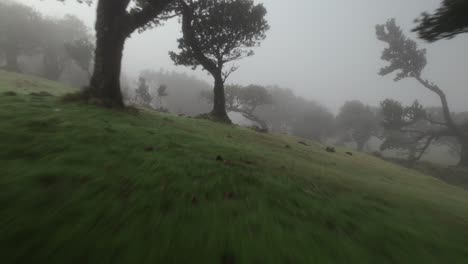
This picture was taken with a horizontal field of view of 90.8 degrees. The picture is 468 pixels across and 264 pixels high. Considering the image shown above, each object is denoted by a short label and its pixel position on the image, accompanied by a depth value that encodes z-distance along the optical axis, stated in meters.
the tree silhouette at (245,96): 46.46
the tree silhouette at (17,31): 40.53
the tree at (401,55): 37.12
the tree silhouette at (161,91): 35.44
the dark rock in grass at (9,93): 7.84
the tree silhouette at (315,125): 59.78
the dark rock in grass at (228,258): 2.04
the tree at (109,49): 9.05
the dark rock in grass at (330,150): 14.48
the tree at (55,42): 44.94
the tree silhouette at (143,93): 41.28
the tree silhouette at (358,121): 52.88
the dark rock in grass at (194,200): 2.88
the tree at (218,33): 17.98
